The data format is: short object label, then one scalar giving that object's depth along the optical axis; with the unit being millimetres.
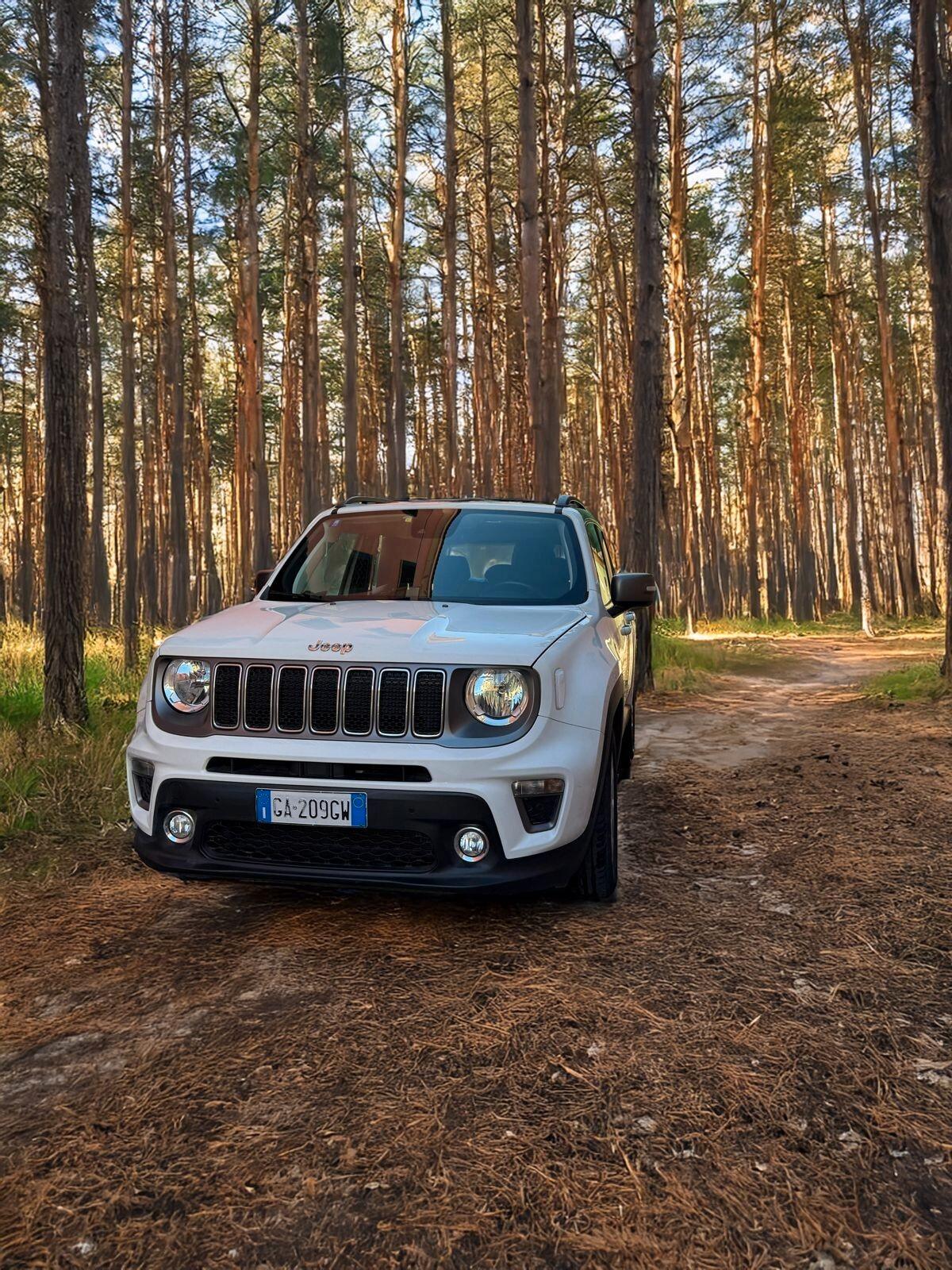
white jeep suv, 3115
